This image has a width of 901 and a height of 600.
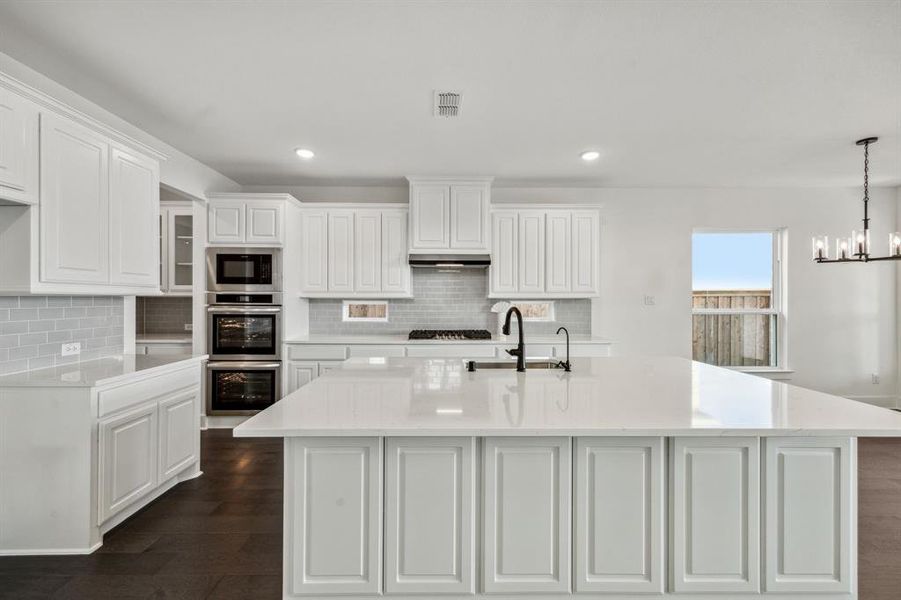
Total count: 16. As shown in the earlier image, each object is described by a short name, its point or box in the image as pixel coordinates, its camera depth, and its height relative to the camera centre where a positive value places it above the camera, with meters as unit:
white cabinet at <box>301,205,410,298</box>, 4.98 +0.51
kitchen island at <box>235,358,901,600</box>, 1.74 -0.78
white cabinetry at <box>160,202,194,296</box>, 5.07 +0.55
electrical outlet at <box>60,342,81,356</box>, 2.84 -0.30
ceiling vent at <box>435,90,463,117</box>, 2.88 +1.24
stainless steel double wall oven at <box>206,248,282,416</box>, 4.58 -0.31
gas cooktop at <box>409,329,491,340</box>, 4.93 -0.36
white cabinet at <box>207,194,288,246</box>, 4.59 +0.77
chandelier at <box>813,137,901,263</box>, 3.53 +0.43
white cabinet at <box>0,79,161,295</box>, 2.21 +0.51
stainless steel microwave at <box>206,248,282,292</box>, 4.59 +0.29
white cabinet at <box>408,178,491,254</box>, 4.85 +0.86
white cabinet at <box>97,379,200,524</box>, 2.49 -0.87
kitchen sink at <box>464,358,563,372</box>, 2.89 -0.39
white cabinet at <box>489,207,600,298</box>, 5.01 +0.52
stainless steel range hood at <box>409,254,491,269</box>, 4.87 +0.41
